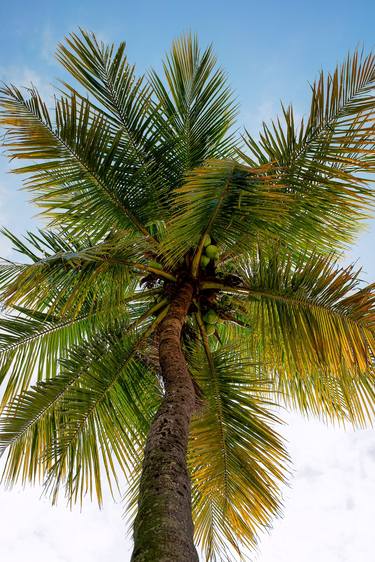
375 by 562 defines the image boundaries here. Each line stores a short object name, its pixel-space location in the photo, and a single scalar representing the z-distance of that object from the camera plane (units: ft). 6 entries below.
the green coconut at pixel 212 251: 15.08
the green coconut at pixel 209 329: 16.62
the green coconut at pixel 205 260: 15.44
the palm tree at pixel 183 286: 13.33
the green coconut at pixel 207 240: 14.67
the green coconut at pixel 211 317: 16.21
